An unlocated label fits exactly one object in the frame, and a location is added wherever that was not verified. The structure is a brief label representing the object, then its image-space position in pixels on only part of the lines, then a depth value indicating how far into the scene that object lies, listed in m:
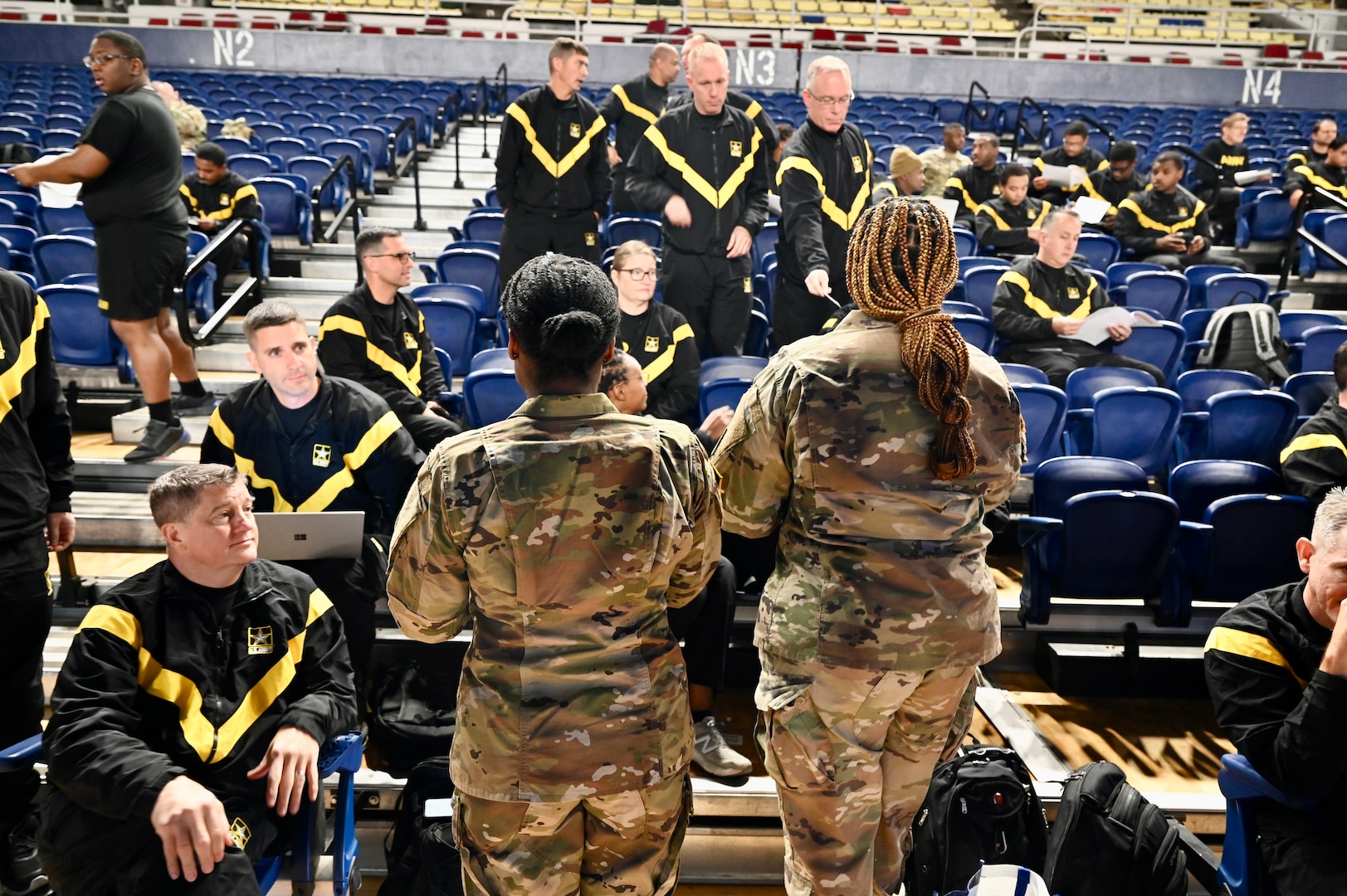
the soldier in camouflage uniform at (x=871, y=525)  1.92
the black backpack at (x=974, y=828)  2.57
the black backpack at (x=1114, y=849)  2.48
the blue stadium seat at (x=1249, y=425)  4.43
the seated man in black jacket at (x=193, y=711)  2.06
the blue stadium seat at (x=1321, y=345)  5.46
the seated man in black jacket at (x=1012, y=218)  7.43
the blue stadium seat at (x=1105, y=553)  3.63
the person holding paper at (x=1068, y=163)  8.70
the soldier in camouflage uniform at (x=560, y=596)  1.69
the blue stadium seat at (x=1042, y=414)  4.41
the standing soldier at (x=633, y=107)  7.09
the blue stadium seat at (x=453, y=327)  5.30
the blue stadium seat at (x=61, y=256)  5.83
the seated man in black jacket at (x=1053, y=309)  5.38
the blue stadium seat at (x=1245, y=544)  3.68
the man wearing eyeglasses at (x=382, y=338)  4.16
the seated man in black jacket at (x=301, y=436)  3.20
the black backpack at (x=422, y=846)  2.45
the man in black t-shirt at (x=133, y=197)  3.99
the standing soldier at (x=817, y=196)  4.44
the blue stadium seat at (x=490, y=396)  4.18
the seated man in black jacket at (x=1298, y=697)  2.18
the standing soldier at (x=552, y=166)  5.42
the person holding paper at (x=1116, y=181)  8.35
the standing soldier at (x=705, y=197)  4.89
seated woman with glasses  4.16
